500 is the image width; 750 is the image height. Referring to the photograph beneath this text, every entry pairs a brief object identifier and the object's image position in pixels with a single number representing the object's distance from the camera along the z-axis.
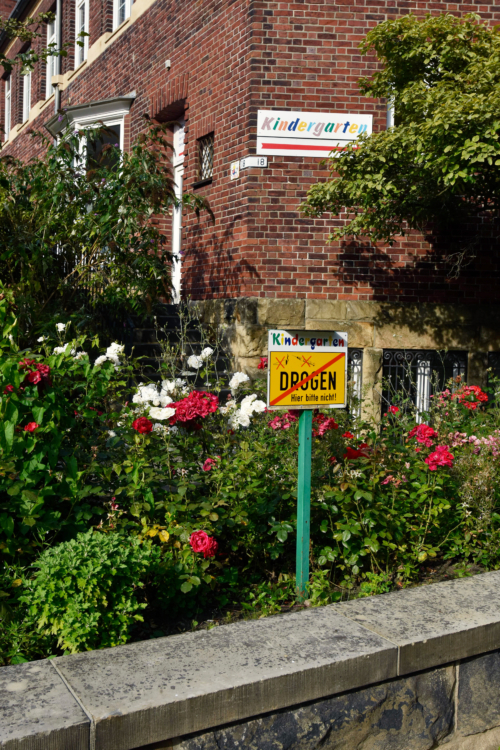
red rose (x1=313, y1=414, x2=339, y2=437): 3.87
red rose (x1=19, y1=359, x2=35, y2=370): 3.03
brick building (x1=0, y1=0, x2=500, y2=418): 8.40
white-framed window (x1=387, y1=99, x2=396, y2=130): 8.62
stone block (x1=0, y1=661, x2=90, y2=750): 1.95
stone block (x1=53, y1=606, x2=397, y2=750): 2.10
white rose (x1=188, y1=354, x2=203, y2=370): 4.30
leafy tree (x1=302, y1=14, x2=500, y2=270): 6.08
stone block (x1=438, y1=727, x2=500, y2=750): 2.76
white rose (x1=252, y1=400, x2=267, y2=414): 3.74
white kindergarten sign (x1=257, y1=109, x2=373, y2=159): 8.40
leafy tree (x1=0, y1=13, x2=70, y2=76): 8.84
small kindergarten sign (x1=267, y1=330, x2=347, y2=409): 3.17
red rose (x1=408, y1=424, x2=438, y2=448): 3.95
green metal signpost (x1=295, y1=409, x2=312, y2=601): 3.28
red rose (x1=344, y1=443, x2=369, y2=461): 3.64
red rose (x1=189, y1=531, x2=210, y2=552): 3.12
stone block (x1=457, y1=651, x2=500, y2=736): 2.74
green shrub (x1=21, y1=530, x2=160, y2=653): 2.60
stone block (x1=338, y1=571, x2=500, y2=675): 2.59
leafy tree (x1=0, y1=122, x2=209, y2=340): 6.86
